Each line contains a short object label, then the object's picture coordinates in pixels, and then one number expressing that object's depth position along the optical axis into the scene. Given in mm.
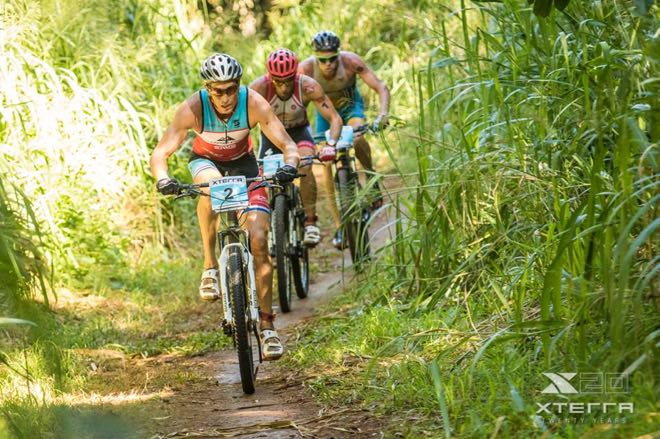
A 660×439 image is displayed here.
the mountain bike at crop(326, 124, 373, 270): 16609
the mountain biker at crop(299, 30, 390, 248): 17891
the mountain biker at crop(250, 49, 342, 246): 16359
